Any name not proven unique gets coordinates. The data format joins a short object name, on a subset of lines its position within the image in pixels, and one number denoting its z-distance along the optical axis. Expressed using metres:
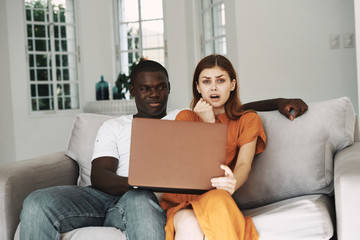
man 1.35
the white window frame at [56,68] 4.91
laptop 1.25
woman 1.24
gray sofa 1.42
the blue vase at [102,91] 4.73
